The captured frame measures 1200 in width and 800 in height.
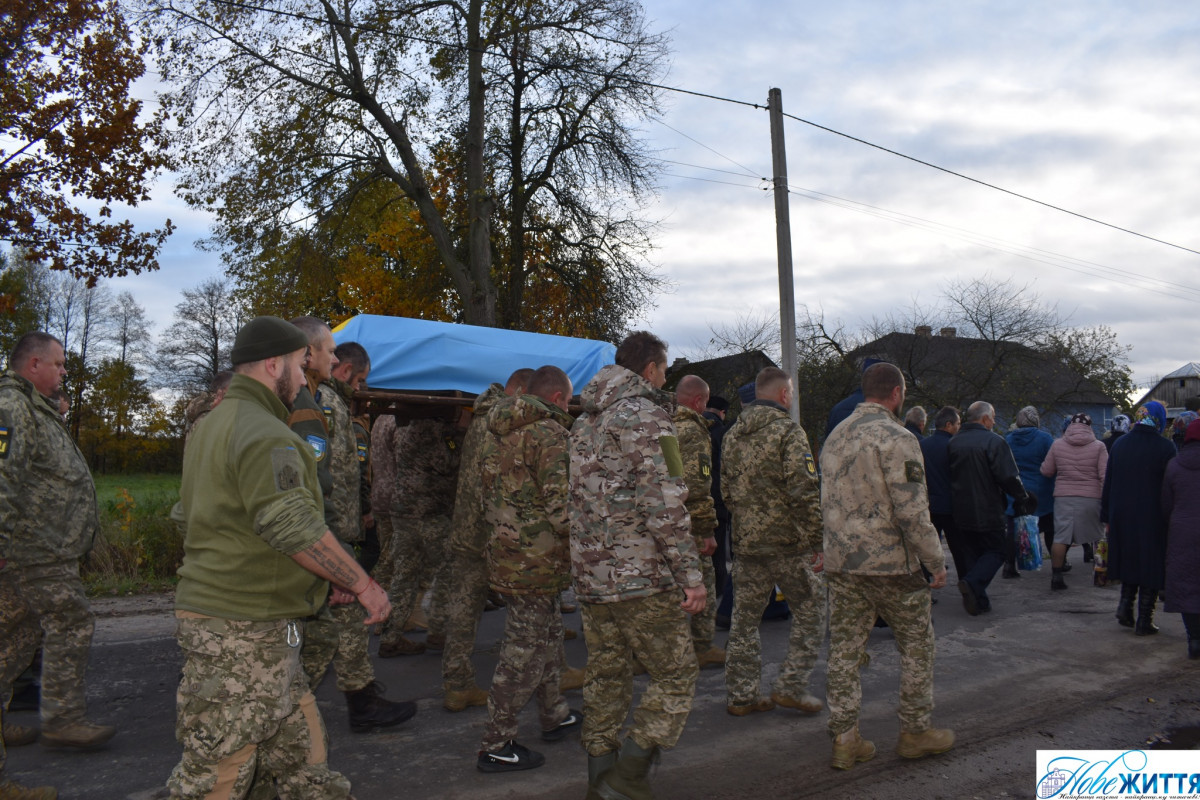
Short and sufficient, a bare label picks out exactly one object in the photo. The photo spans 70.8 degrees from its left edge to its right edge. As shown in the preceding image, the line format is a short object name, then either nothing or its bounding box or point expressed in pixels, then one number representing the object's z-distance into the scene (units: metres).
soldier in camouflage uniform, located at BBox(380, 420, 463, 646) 6.42
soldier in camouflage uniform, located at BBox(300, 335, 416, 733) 4.54
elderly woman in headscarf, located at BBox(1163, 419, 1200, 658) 6.13
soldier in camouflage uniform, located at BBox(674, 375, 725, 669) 5.66
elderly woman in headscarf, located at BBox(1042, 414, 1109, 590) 8.79
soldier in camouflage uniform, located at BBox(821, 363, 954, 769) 4.21
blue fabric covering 7.08
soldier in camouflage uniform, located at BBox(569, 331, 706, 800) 3.64
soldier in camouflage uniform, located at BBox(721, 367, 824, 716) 5.03
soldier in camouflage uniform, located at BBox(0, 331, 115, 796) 4.32
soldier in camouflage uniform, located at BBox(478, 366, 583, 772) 4.30
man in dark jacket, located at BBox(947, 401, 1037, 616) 7.69
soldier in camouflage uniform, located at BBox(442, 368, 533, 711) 5.16
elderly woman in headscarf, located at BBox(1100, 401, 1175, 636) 6.68
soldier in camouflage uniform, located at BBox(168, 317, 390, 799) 2.69
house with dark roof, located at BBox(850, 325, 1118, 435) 25.72
